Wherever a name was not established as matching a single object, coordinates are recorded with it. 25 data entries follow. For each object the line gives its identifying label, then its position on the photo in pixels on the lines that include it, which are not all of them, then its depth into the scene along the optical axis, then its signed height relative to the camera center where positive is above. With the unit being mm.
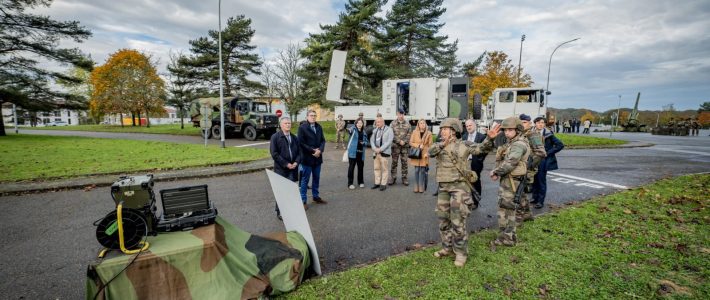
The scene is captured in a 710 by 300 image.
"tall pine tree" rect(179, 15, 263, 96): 26891 +6056
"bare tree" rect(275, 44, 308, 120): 33647 +5587
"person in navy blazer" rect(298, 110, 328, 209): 5836 -471
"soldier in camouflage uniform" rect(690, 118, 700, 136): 31338 +665
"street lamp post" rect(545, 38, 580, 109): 23345 +5673
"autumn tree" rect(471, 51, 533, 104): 29578 +5591
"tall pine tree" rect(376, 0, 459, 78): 24931 +7389
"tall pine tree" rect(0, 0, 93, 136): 19062 +4649
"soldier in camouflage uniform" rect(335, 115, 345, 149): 14722 -51
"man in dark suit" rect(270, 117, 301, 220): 5257 -470
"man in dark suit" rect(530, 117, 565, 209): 5914 -655
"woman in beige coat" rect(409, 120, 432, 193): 6750 -492
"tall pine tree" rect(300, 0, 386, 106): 21628 +5530
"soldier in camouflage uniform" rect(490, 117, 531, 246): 3893 -639
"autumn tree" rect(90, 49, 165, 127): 31359 +3715
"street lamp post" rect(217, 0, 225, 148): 13719 +1435
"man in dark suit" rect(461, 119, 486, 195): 6004 -222
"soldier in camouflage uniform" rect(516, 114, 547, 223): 4746 -539
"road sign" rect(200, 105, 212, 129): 13717 +503
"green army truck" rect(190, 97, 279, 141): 18625 +475
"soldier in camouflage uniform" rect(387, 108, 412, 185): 7527 -361
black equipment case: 2805 -848
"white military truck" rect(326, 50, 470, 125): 15727 +1636
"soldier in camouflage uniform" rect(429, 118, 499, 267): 3475 -708
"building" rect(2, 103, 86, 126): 22266 +704
